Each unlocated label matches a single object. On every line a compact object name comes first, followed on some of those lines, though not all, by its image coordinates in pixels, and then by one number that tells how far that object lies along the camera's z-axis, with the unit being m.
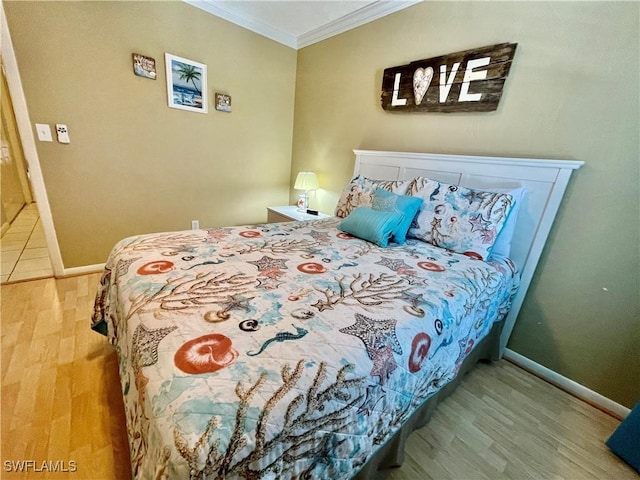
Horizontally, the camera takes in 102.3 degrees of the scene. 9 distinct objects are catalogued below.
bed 0.54
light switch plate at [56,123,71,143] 1.96
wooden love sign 1.66
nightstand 2.61
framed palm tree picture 2.31
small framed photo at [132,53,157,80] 2.13
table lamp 2.85
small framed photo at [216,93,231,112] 2.62
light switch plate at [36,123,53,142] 1.90
